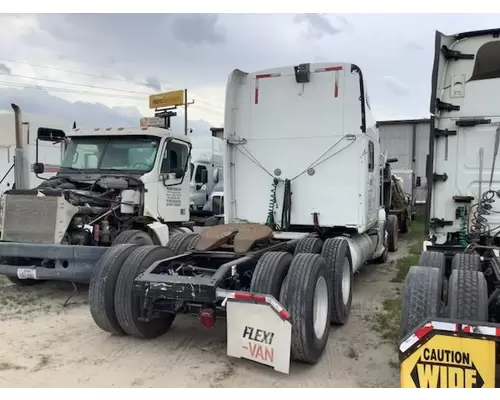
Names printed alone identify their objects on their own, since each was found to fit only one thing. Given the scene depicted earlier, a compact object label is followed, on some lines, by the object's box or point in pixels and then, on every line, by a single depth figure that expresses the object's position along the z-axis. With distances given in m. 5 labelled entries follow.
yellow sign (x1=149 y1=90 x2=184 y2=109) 23.23
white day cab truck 6.66
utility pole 23.90
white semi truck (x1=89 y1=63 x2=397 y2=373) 4.31
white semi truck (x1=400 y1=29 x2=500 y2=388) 5.49
